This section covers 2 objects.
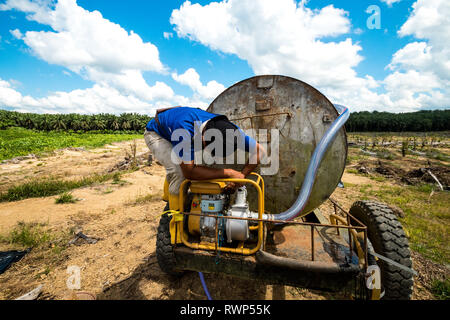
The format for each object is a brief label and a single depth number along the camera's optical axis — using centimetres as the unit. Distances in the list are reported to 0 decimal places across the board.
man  209
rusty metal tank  305
